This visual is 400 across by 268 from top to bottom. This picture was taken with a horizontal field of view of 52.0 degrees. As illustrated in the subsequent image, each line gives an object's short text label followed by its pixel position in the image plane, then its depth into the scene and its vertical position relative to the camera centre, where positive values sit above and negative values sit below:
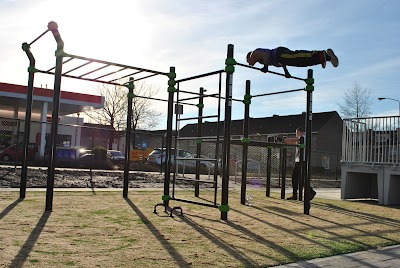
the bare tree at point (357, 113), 36.62 +5.14
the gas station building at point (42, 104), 25.00 +3.59
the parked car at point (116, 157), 27.28 +0.17
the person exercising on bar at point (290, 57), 7.40 +2.03
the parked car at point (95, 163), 21.33 -0.23
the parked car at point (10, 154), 21.33 +0.05
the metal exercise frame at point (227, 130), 6.97 +0.64
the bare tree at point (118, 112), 42.56 +5.02
